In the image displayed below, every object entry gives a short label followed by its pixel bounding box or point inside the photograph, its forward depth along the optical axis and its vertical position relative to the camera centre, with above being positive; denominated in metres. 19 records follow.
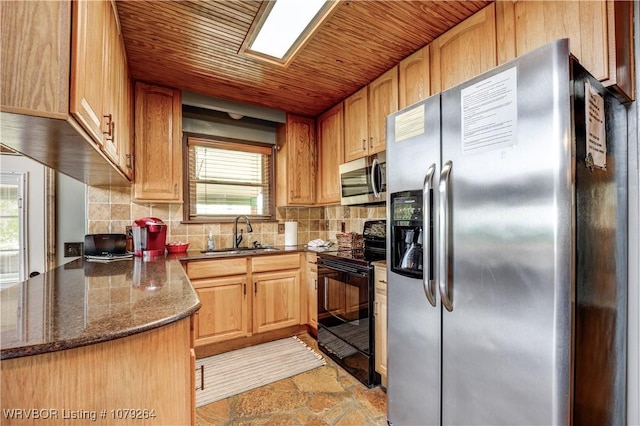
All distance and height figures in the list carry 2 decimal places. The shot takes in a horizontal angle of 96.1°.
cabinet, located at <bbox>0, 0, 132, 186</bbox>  0.81 +0.44
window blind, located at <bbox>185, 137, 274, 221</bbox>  3.00 +0.39
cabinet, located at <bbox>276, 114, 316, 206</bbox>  3.20 +0.59
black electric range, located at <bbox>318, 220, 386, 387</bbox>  2.03 -0.71
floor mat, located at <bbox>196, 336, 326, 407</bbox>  2.02 -1.23
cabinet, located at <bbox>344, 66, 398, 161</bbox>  2.30 +0.87
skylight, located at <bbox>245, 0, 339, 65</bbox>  1.58 +1.15
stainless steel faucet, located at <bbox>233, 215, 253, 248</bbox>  3.02 -0.22
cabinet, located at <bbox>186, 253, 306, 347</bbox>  2.44 -0.74
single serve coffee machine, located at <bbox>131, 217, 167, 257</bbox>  2.33 -0.18
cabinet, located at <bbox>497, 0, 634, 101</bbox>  1.17 +0.79
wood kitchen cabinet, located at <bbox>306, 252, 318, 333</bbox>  2.76 -0.74
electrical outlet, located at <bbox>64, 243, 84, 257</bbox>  2.40 -0.29
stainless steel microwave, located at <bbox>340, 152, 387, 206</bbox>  2.26 +0.29
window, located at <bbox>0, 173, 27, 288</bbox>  2.20 -0.09
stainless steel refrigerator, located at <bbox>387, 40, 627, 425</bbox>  0.92 -0.14
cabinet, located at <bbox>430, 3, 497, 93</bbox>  1.61 +0.99
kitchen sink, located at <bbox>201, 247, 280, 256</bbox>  2.65 -0.36
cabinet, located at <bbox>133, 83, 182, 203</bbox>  2.49 +0.63
